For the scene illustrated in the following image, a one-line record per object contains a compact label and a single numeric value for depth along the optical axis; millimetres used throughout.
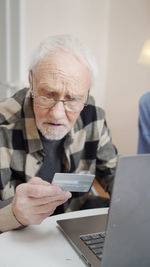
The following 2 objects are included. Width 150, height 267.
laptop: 440
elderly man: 1044
